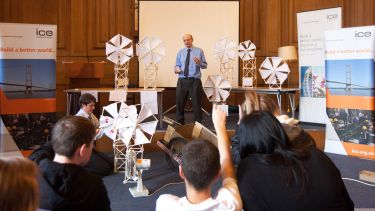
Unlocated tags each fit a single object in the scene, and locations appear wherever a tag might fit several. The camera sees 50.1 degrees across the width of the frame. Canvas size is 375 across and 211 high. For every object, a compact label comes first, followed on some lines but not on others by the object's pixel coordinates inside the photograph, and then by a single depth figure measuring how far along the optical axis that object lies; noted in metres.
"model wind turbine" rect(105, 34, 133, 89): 5.94
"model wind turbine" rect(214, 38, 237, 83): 7.12
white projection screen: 8.55
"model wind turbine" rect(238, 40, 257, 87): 7.46
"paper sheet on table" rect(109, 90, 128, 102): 5.85
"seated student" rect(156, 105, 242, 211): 1.44
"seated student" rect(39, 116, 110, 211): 1.58
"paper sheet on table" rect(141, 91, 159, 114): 6.00
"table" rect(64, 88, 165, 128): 5.95
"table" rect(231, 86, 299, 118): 6.46
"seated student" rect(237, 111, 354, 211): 1.48
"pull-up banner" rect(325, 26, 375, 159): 4.75
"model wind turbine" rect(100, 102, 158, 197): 3.73
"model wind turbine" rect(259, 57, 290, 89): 6.75
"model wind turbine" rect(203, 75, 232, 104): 6.26
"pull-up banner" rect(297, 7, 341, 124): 6.45
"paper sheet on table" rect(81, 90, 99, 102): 5.91
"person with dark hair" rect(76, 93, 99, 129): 4.41
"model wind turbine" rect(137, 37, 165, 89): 6.06
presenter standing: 6.68
